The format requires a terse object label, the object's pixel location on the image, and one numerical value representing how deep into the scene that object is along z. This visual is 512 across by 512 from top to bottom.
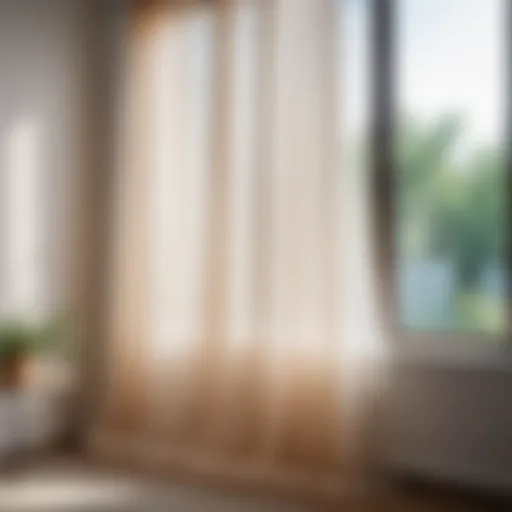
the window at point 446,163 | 2.86
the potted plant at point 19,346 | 3.04
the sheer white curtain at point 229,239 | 2.93
